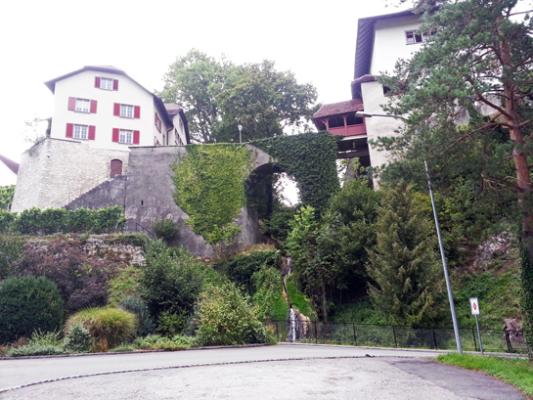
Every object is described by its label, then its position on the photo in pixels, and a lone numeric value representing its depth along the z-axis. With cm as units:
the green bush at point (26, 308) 1903
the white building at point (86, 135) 3497
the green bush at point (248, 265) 2717
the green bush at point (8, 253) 2333
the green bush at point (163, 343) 1731
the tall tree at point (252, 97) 4203
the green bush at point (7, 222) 2730
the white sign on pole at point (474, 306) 1455
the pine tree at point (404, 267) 2011
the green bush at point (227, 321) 1805
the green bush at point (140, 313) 1945
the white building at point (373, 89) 3525
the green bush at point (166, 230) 3034
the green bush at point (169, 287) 2109
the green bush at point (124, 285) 2219
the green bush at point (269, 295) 2416
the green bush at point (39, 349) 1605
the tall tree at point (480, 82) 1245
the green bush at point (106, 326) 1734
